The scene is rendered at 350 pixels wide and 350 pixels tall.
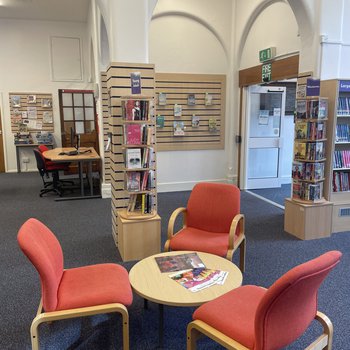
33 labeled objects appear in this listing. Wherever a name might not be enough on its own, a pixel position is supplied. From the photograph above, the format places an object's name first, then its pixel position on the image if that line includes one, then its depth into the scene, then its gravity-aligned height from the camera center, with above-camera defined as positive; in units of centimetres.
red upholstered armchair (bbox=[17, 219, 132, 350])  191 -106
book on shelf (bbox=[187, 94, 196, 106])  647 +43
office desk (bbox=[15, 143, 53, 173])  880 -61
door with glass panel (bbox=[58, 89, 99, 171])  862 +24
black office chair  632 -89
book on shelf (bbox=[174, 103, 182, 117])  642 +22
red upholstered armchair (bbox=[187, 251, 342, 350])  148 -101
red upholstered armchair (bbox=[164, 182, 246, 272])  301 -95
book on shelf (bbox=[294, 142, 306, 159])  419 -36
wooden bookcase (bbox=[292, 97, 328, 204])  403 -33
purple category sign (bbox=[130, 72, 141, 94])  329 +39
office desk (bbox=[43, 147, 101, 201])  594 -63
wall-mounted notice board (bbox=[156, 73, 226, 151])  636 +21
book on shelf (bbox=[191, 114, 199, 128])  657 +1
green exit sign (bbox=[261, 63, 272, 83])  553 +81
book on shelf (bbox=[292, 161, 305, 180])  423 -62
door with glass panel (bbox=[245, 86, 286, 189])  660 -29
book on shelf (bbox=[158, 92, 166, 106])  632 +44
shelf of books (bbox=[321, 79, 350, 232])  411 -43
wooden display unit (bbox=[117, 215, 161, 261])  350 -120
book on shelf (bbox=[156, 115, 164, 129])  633 +2
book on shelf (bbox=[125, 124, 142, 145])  336 -12
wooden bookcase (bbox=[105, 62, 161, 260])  348 -41
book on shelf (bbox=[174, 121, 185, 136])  649 -12
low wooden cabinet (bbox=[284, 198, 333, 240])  416 -122
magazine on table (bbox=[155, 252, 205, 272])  245 -104
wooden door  899 -91
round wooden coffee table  204 -105
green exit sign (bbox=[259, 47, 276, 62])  538 +109
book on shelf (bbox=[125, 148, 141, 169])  338 -36
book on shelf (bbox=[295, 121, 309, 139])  411 -11
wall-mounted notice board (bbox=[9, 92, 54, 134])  889 +30
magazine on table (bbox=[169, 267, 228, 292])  219 -105
